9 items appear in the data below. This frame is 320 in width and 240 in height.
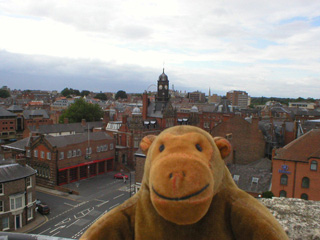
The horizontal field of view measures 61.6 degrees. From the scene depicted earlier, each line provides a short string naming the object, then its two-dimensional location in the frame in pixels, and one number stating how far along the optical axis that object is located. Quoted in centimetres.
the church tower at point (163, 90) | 5884
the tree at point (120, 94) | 19012
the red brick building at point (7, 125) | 6385
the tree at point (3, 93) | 14525
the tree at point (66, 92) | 17650
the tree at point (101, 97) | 17312
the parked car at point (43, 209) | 2702
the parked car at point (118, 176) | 3959
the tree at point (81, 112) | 7125
